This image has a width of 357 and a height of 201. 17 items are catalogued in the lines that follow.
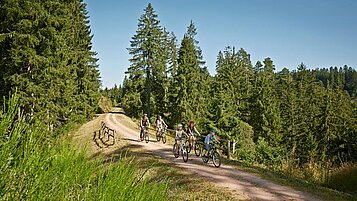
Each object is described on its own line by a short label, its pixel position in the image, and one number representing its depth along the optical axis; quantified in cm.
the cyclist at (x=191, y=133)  1819
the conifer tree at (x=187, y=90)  4453
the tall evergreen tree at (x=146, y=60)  4834
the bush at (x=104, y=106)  6735
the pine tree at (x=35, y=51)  1942
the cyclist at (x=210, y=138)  1599
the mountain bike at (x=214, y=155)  1664
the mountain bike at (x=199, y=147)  1893
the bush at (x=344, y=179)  1295
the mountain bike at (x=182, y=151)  1849
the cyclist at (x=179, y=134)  1844
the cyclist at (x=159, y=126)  2575
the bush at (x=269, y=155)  2234
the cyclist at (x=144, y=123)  2552
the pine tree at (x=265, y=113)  4831
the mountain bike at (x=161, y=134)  2636
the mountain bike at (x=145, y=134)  2602
